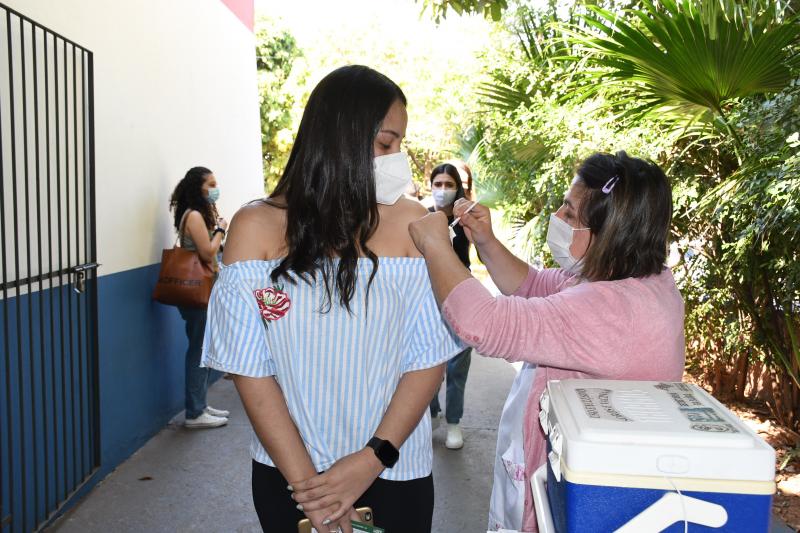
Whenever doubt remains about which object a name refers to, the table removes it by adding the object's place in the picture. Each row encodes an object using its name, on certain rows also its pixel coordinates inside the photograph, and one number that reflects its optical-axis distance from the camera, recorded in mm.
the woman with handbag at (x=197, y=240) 4828
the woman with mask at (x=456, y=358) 4469
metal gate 3148
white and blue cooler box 1143
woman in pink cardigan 1570
